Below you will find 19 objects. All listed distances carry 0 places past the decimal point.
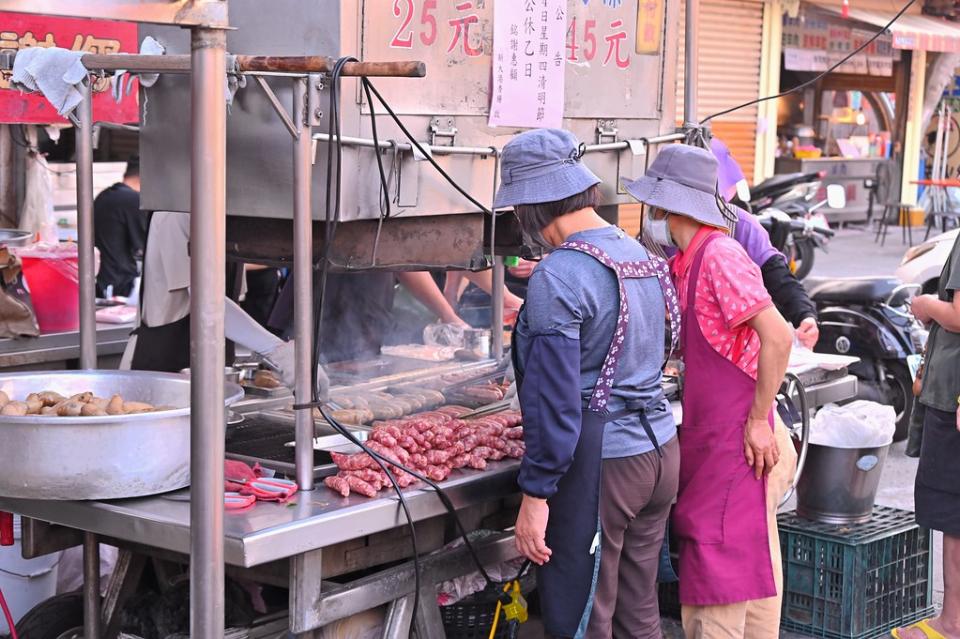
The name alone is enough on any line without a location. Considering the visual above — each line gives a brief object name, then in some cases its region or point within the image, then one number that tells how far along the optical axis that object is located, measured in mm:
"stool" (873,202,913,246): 17734
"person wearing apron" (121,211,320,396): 4645
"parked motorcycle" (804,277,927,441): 7535
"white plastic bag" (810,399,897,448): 5004
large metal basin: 2904
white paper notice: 3963
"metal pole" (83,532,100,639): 3656
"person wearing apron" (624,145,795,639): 3740
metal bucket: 4906
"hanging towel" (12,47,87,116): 3216
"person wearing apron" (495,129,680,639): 3221
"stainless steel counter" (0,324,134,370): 5117
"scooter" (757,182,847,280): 8727
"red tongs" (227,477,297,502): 3184
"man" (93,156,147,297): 7094
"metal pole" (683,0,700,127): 4719
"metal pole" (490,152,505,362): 5445
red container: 5445
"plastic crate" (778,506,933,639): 4672
